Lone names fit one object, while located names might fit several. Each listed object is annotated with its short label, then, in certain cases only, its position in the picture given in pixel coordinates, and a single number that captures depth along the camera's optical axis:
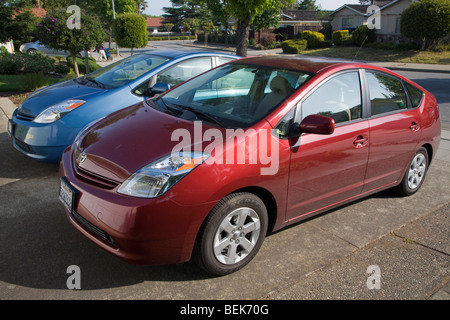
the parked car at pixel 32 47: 22.69
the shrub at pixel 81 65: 14.34
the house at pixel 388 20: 35.34
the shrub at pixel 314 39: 37.41
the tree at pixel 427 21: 25.30
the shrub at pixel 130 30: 17.31
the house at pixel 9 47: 25.45
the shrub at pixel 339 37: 35.38
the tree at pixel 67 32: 10.15
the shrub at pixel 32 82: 9.64
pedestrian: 24.71
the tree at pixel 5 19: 16.64
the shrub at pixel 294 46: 35.07
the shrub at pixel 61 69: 12.79
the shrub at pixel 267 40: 42.91
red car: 2.59
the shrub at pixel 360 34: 32.91
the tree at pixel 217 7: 11.38
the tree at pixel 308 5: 90.12
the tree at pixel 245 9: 9.48
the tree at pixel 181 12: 81.49
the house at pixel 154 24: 95.81
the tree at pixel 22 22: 17.31
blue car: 4.52
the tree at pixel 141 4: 79.67
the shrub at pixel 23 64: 12.08
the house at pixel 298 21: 46.80
